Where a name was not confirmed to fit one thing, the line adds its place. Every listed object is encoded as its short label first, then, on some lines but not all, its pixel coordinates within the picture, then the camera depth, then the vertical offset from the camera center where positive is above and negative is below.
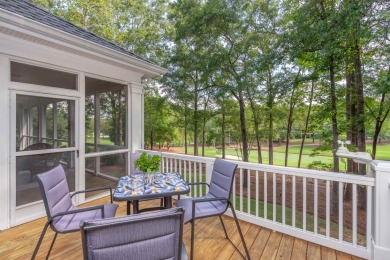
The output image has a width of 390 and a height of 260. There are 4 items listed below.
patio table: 1.89 -0.60
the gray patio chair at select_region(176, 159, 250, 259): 1.98 -0.75
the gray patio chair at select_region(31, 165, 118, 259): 1.76 -0.73
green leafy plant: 2.17 -0.38
